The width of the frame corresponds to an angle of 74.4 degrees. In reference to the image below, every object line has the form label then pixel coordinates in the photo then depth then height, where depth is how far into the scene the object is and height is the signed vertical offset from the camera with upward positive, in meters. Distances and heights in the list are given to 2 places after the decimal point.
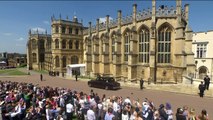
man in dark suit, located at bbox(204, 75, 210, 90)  14.66 -2.25
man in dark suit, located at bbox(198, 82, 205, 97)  13.55 -2.77
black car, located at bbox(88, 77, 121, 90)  17.97 -3.07
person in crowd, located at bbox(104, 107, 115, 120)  6.48 -2.57
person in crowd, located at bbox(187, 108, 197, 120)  6.24 -2.47
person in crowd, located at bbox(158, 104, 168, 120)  6.67 -2.57
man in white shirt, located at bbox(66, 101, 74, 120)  7.89 -2.88
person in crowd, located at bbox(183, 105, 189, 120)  6.52 -2.45
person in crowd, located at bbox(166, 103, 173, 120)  6.80 -2.52
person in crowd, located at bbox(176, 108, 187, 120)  6.31 -2.51
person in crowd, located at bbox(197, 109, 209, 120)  5.85 -2.33
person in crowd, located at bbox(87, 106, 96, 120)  6.87 -2.70
